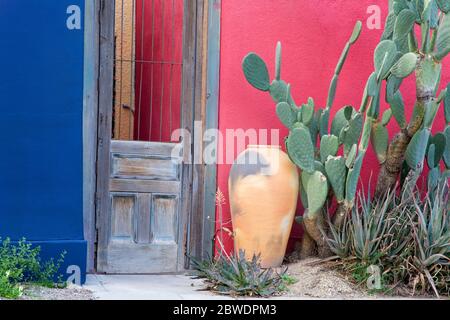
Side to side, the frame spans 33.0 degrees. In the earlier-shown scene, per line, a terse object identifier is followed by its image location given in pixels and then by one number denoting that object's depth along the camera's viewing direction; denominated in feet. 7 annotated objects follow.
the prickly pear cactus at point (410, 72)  18.62
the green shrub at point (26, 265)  16.70
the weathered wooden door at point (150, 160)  20.45
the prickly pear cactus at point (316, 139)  19.15
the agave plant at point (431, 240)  18.57
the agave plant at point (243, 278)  17.90
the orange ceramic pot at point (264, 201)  19.85
